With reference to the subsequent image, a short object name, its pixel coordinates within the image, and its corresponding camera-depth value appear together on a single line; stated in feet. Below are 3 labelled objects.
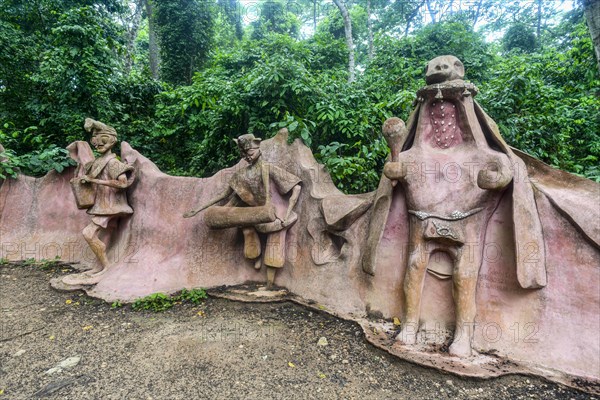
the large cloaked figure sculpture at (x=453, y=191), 8.40
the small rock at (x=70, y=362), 8.77
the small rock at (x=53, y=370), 8.50
